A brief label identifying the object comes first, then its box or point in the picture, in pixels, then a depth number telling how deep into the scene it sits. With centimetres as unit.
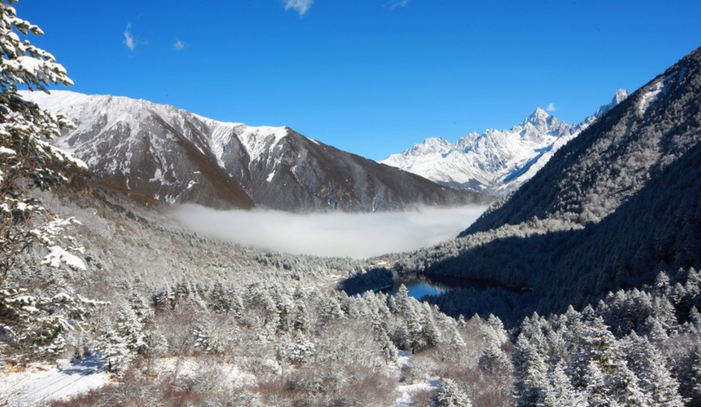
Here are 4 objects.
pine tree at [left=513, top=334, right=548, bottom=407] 4094
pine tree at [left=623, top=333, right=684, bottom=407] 4556
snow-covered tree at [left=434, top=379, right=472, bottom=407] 4497
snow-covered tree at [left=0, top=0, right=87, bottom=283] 1155
